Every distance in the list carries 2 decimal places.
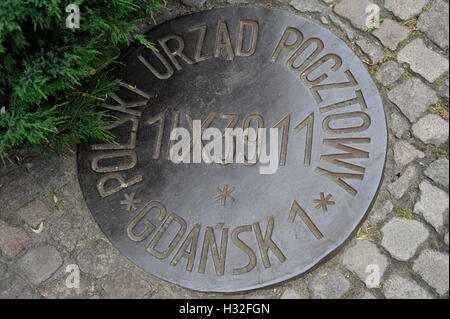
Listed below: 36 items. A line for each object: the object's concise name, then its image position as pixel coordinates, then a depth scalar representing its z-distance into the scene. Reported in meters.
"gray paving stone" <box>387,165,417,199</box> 2.52
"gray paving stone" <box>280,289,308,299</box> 2.41
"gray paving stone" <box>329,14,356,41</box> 2.87
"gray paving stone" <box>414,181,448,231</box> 2.44
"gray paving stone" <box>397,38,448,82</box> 2.73
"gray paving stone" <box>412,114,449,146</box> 2.61
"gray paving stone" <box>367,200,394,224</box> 2.49
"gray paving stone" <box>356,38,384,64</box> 2.80
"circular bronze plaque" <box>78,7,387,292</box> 2.46
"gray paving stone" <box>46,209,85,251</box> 2.64
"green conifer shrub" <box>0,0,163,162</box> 2.18
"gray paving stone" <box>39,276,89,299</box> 2.51
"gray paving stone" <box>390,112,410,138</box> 2.64
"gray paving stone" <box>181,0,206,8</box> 3.07
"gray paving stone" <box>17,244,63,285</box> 2.57
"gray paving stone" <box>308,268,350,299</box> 2.40
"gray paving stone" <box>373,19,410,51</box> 2.83
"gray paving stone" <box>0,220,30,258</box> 2.63
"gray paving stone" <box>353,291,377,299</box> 2.36
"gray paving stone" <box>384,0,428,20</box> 2.87
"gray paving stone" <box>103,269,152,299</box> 2.51
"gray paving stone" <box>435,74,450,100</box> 2.68
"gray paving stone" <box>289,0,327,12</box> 2.96
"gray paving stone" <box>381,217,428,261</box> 2.42
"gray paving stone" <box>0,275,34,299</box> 2.53
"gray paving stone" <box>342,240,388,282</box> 2.41
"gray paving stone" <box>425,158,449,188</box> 2.52
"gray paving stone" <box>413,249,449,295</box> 2.34
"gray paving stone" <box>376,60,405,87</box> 2.74
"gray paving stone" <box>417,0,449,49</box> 2.79
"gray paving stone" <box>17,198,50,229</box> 2.69
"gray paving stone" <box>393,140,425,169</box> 2.58
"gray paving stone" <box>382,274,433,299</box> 2.34
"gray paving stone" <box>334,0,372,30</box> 2.91
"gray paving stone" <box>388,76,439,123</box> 2.68
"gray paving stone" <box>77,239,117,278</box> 2.56
